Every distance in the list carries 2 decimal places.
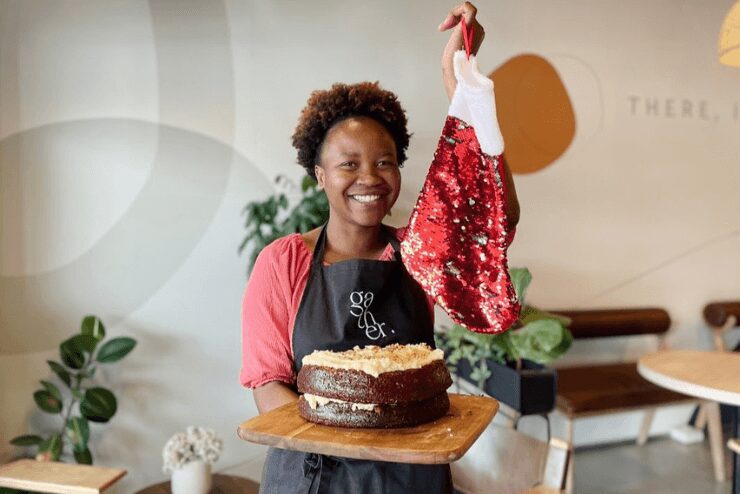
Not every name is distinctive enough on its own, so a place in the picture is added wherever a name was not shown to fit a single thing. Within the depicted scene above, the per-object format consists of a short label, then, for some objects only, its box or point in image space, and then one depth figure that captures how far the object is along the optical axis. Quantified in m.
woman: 1.30
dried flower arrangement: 2.50
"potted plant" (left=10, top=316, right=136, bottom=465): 2.69
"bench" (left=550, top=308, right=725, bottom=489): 3.49
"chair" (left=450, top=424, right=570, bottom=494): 1.90
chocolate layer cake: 1.18
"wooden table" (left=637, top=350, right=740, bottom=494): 2.73
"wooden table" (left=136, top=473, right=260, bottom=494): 2.56
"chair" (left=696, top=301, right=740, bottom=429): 4.39
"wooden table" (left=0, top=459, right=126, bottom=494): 2.04
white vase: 2.46
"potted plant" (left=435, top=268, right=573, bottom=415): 2.74
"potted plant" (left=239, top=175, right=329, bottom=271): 2.85
